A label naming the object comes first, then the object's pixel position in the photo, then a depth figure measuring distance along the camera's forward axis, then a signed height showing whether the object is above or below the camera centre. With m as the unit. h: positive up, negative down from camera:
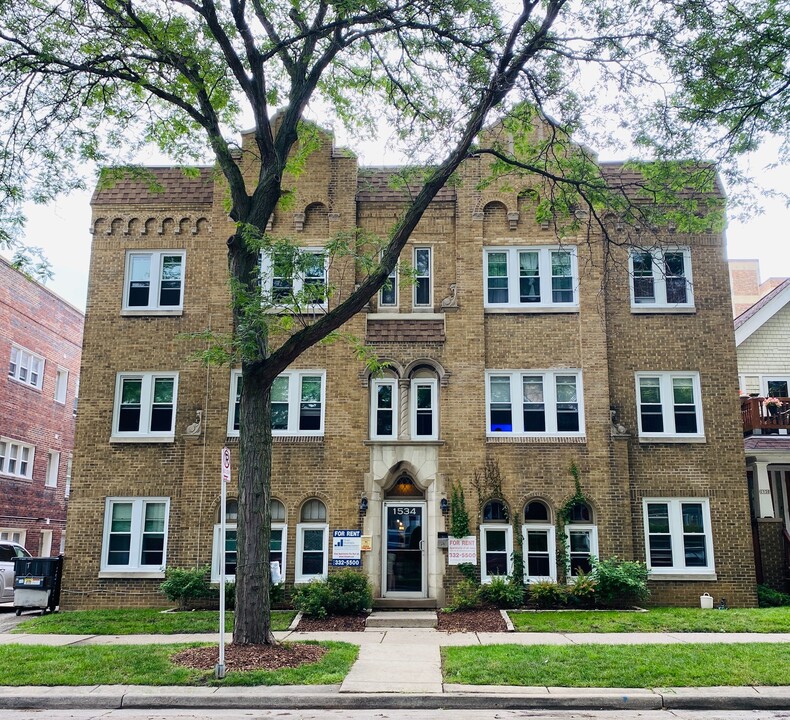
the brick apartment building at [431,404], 18.12 +2.92
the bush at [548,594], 16.78 -1.37
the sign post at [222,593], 10.20 -0.86
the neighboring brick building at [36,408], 27.16 +4.32
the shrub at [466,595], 16.94 -1.43
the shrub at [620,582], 16.77 -1.12
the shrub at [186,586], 17.30 -1.28
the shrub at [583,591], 16.69 -1.30
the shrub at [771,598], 18.18 -1.56
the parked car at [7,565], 20.91 -1.02
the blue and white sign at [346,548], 17.78 -0.45
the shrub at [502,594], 16.83 -1.38
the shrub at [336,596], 16.09 -1.40
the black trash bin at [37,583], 17.91 -1.26
